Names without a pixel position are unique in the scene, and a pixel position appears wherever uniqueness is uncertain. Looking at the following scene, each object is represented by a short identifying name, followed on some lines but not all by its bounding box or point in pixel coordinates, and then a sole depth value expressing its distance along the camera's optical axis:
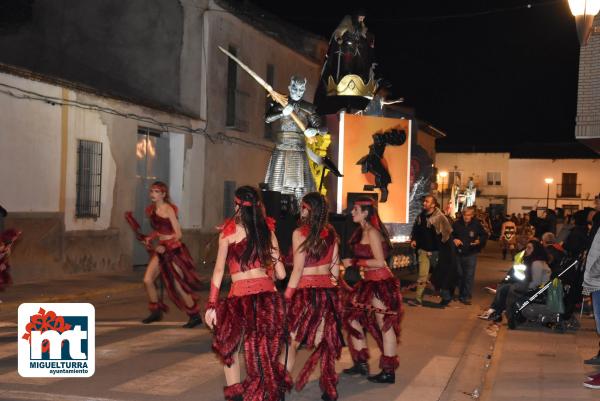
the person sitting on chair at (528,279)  12.14
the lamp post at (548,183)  66.50
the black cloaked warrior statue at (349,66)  15.43
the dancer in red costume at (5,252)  10.91
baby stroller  11.71
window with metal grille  17.41
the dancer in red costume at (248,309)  6.10
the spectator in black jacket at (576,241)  11.38
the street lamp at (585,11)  10.88
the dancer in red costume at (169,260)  10.47
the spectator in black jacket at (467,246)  14.93
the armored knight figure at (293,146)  13.99
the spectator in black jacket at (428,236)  14.05
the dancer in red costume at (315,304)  6.92
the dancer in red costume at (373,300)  7.86
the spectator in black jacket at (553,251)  12.50
